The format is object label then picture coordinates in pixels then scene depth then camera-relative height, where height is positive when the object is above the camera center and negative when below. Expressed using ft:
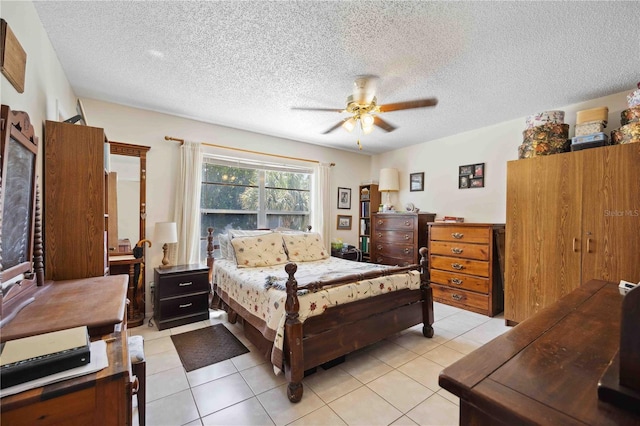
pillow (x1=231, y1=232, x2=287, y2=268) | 10.39 -1.45
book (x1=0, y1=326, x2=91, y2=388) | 2.43 -1.36
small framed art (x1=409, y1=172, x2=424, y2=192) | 15.43 +1.88
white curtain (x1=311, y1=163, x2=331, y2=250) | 15.72 +0.52
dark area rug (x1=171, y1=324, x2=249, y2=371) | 7.81 -4.13
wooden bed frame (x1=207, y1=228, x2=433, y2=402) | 6.22 -2.97
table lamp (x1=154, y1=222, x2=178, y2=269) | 10.02 -0.69
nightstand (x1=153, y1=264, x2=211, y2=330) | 9.86 -3.03
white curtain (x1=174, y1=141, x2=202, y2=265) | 11.48 +0.47
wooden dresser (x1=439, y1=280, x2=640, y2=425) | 1.76 -1.25
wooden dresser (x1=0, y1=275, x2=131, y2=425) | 2.40 -1.60
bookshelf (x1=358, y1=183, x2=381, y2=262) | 17.21 +0.34
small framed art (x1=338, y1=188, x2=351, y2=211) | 17.06 +1.01
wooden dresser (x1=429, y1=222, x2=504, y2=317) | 11.17 -2.17
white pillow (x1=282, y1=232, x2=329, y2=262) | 11.84 -1.47
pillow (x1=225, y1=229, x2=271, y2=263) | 11.09 -0.88
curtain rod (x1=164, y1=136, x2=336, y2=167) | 11.31 +3.04
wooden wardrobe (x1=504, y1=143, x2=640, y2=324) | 7.90 -0.25
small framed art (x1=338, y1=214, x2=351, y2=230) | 17.11 -0.48
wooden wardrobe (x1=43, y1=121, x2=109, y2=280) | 5.77 +0.24
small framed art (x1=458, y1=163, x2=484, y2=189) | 12.87 +1.87
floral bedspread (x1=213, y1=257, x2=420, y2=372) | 6.64 -2.13
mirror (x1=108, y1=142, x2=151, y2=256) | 10.10 +0.63
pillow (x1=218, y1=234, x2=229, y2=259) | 11.53 -1.33
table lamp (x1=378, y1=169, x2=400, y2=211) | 15.99 +1.95
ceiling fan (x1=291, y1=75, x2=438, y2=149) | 7.95 +3.21
